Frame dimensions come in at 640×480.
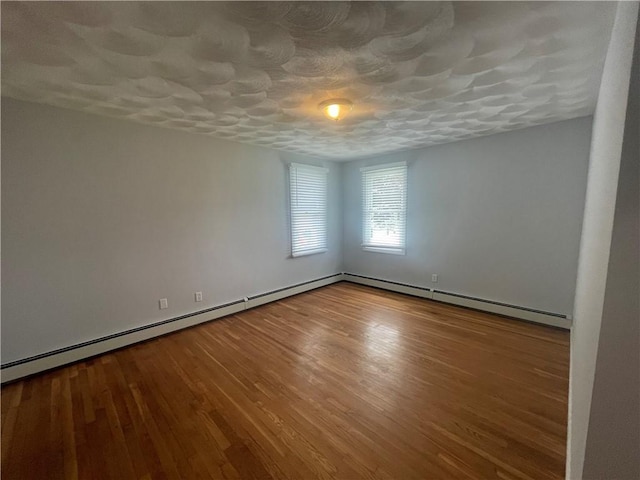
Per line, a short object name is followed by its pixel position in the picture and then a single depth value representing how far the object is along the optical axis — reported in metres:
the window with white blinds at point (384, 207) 4.27
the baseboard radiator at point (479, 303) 3.02
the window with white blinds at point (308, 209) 4.28
